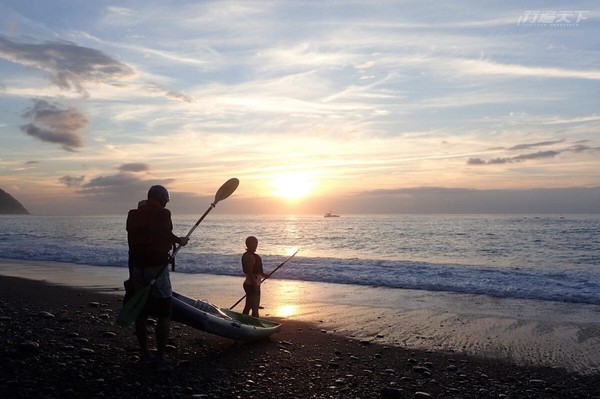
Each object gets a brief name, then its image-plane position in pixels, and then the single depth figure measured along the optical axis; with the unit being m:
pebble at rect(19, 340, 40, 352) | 5.95
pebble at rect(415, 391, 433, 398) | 5.45
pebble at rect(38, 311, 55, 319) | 8.61
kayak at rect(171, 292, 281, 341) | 6.82
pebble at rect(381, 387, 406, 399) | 5.39
